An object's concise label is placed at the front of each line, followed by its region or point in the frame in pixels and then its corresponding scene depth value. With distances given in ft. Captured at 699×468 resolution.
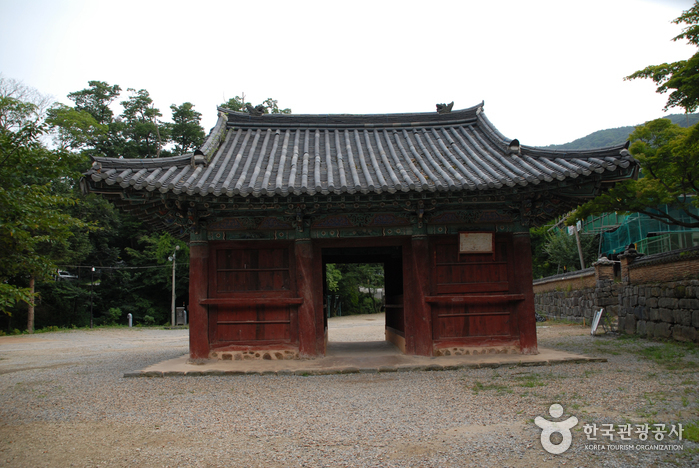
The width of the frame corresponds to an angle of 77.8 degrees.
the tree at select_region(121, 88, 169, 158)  121.29
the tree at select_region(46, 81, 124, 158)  111.24
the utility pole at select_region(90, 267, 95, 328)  95.61
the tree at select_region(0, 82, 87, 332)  20.85
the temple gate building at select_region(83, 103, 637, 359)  27.37
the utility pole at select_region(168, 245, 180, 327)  94.02
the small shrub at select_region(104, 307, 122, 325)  100.83
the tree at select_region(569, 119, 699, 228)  40.40
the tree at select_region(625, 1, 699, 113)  32.32
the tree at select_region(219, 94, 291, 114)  121.90
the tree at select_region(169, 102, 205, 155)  124.77
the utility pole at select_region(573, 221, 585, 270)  96.55
